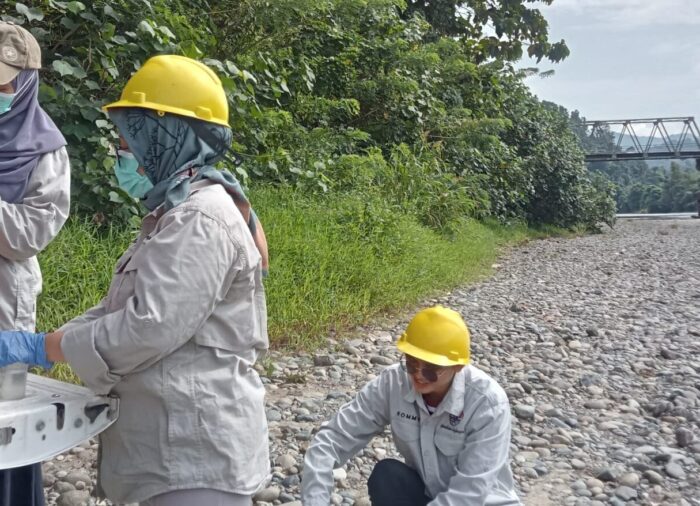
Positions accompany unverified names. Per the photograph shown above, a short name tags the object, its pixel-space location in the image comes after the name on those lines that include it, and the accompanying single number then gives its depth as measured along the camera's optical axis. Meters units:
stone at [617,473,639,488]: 3.57
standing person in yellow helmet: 1.52
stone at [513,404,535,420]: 4.49
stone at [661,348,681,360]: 6.14
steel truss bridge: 39.69
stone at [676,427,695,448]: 4.08
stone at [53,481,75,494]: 3.12
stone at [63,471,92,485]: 3.21
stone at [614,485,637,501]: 3.45
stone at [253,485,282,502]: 3.22
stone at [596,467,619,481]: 3.64
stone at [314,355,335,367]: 5.08
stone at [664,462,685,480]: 3.68
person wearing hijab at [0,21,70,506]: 2.10
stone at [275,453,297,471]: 3.52
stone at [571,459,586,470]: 3.80
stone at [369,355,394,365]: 5.27
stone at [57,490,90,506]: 3.02
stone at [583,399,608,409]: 4.79
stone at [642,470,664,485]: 3.62
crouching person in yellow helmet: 2.32
